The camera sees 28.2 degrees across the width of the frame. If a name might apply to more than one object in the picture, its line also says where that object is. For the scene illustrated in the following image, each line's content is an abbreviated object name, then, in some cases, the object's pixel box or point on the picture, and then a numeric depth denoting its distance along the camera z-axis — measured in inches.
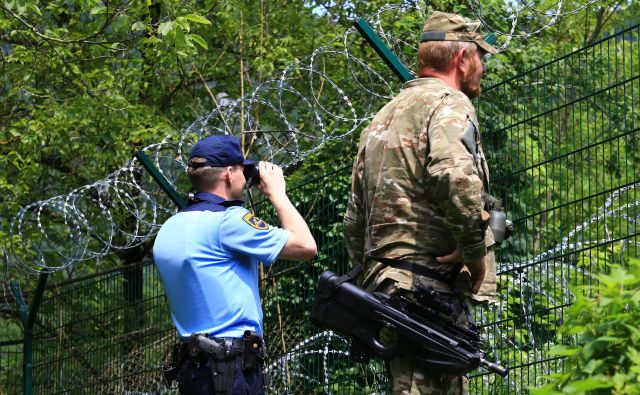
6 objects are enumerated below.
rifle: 190.7
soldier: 186.7
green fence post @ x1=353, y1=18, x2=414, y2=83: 265.6
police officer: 210.4
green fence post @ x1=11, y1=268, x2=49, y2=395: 394.6
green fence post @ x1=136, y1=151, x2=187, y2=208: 313.0
